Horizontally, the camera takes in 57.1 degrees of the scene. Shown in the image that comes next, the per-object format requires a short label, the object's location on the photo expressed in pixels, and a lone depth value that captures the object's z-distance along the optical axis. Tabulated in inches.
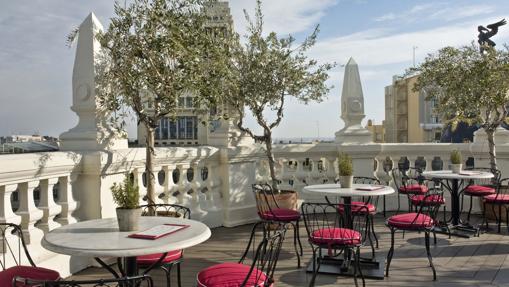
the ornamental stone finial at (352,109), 323.6
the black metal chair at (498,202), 253.3
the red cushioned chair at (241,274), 110.8
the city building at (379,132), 2351.3
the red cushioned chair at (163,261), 136.2
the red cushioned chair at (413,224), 185.0
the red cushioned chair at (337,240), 160.6
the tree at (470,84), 274.6
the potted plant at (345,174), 205.9
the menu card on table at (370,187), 200.6
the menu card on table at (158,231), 111.8
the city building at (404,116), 2307.6
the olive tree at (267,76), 257.9
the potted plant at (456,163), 263.6
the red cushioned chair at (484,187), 269.1
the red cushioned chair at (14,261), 112.2
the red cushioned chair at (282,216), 208.5
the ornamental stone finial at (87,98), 195.9
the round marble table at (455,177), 250.0
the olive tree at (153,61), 194.1
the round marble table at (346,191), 188.5
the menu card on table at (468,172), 261.7
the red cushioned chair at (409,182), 279.7
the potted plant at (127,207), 117.8
